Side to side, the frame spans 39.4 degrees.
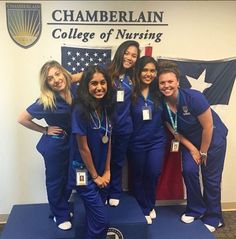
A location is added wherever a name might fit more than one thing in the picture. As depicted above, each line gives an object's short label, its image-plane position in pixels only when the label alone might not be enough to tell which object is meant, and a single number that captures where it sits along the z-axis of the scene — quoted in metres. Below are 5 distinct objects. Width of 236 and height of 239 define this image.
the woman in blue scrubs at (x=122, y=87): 2.52
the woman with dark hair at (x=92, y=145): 2.23
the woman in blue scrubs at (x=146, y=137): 2.57
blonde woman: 2.42
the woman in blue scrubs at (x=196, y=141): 2.62
